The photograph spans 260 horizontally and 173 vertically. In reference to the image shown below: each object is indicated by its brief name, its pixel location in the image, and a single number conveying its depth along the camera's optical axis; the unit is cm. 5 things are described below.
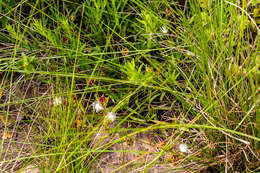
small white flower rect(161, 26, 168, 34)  95
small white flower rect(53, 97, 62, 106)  93
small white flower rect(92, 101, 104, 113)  97
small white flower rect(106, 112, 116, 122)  94
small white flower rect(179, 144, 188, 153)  92
